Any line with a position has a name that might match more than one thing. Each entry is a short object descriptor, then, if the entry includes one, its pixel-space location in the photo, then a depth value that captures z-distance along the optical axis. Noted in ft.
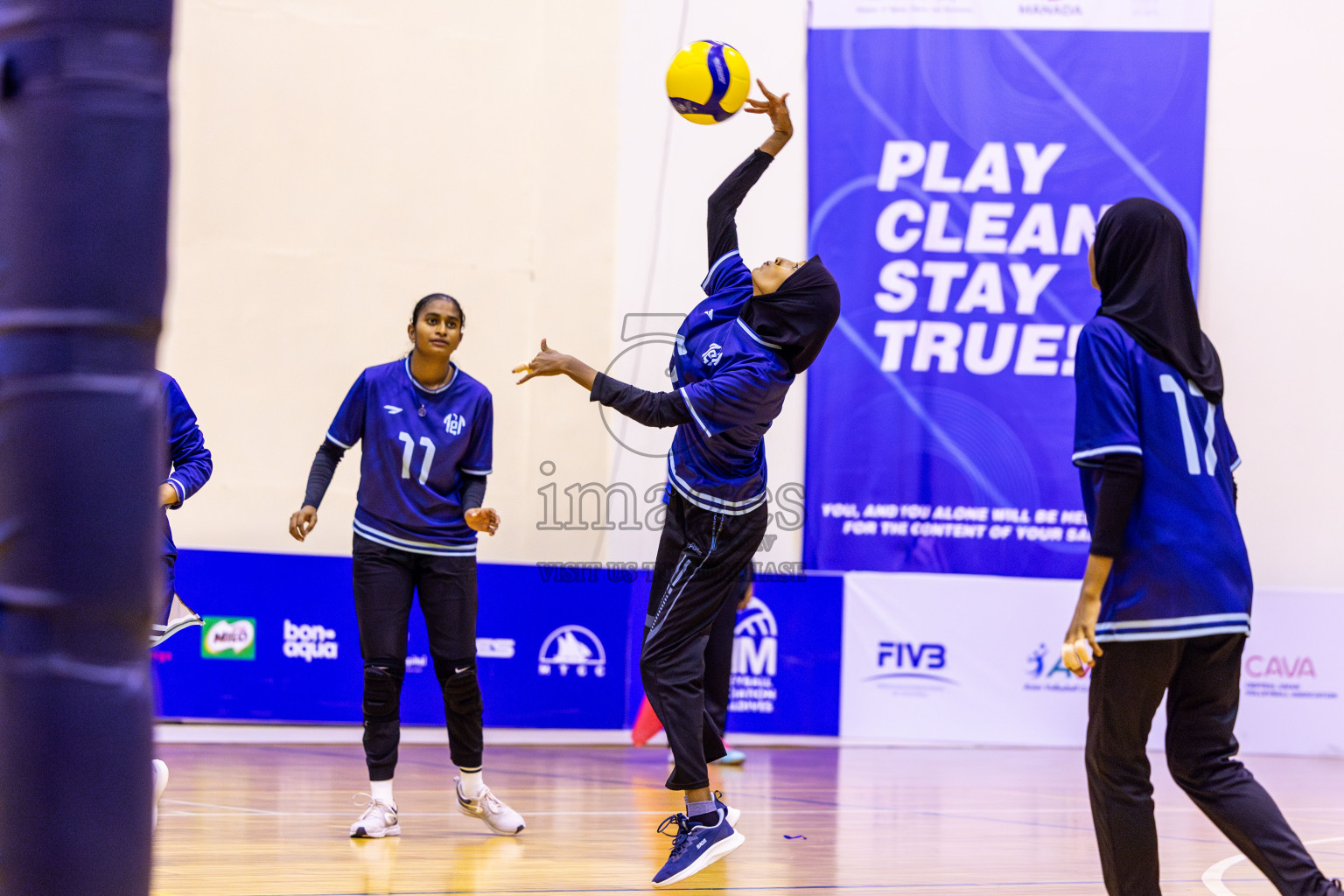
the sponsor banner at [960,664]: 53.52
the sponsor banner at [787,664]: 53.11
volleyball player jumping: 27.45
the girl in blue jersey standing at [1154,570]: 18.62
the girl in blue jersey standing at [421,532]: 30.89
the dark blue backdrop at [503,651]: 49.32
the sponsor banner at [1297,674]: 52.34
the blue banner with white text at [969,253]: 56.29
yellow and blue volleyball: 32.14
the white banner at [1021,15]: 56.24
